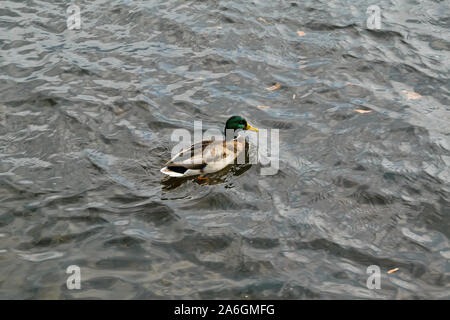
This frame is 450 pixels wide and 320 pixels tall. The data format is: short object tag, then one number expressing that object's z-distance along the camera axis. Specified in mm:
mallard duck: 7100
